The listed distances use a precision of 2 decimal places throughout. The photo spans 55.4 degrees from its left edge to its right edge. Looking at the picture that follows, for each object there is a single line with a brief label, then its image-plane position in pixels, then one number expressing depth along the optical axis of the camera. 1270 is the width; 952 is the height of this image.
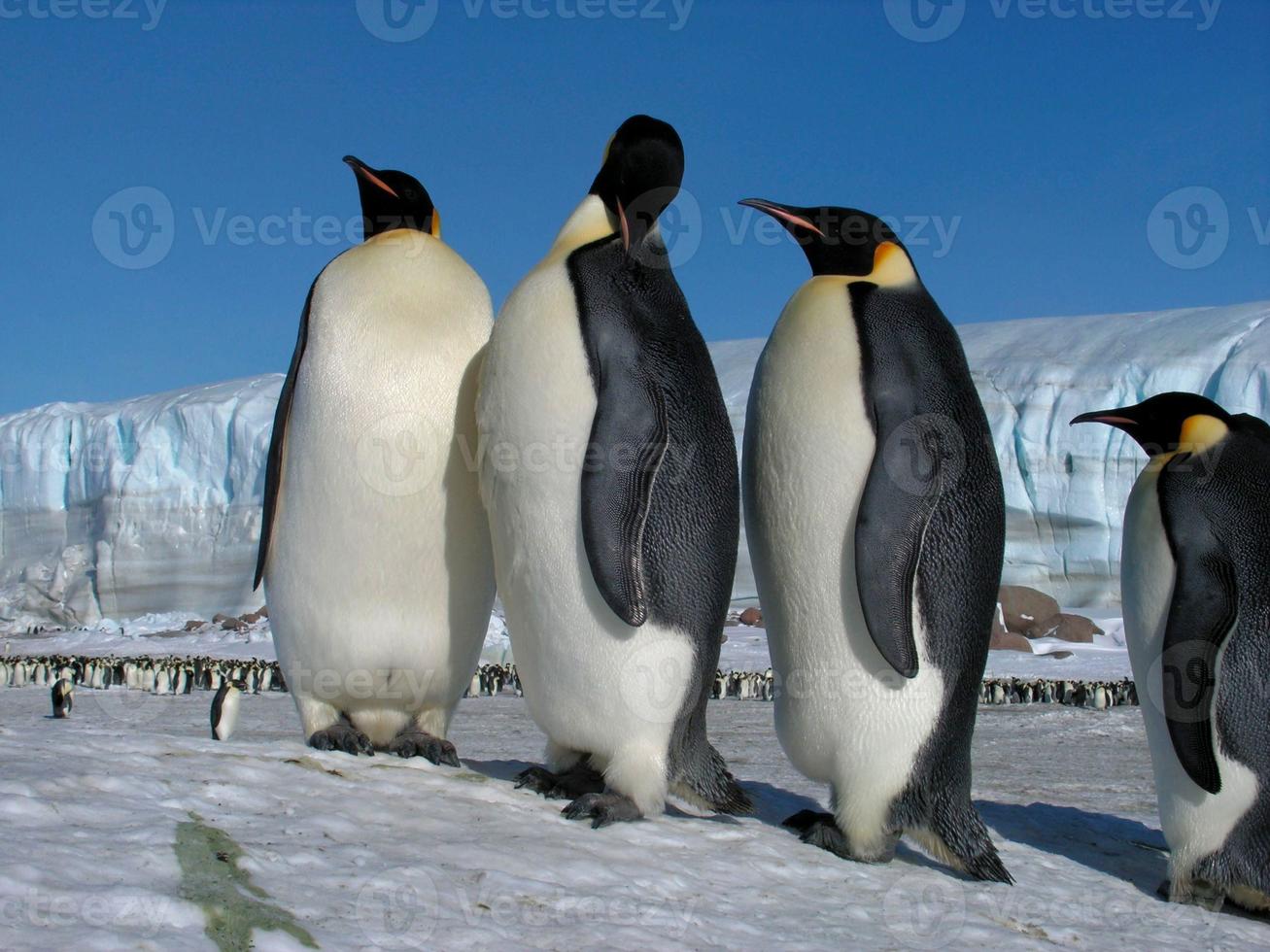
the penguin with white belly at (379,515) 3.34
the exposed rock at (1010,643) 17.44
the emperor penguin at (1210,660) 3.15
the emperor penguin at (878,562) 2.96
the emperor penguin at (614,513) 2.95
